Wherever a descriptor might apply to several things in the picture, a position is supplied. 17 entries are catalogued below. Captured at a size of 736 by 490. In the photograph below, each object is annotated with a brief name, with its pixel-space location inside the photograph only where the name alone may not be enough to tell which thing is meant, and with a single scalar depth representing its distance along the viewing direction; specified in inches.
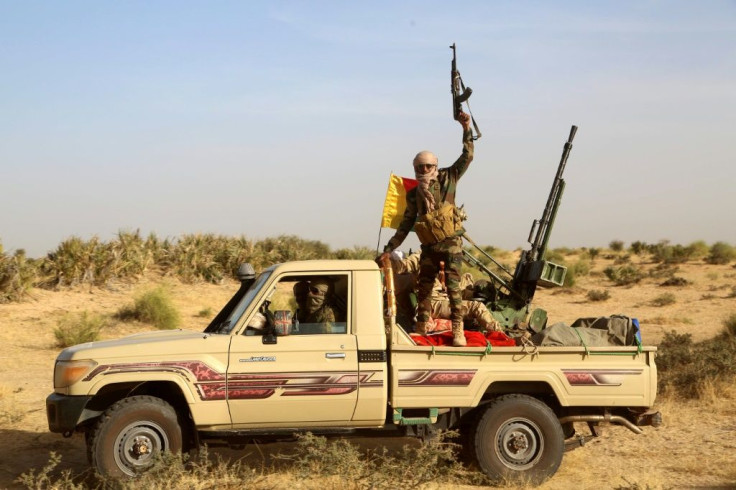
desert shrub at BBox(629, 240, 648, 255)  1749.5
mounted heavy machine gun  339.9
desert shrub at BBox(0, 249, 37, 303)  728.3
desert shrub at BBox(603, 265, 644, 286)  1179.3
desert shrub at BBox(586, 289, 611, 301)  993.5
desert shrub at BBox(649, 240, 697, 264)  1510.8
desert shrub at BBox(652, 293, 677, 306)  946.7
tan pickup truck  264.7
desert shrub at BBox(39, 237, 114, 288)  792.9
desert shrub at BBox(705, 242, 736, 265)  1483.8
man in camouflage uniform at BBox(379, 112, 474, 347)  304.8
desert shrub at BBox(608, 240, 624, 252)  1945.1
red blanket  293.1
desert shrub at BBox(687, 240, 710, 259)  1571.1
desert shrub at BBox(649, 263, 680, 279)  1211.7
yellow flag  375.2
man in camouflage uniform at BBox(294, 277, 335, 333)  280.4
